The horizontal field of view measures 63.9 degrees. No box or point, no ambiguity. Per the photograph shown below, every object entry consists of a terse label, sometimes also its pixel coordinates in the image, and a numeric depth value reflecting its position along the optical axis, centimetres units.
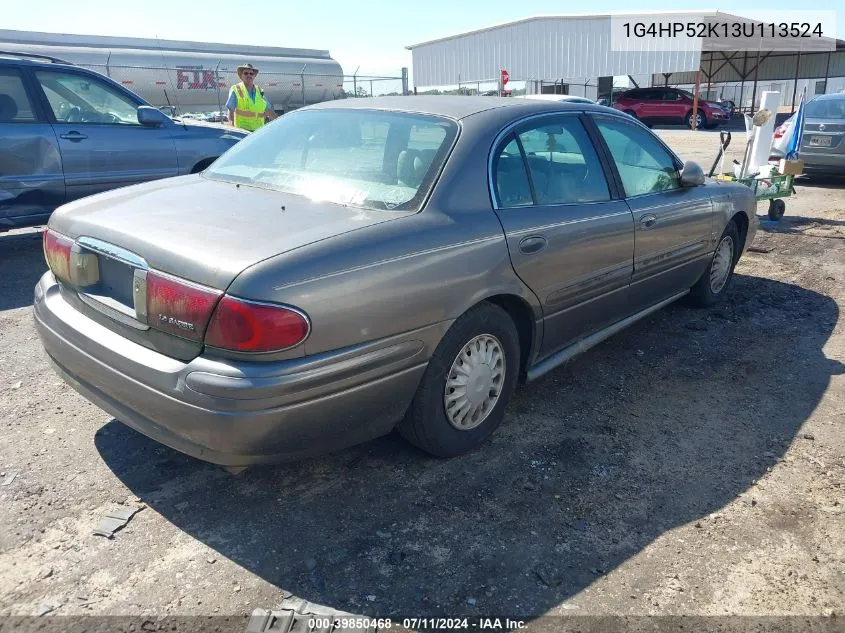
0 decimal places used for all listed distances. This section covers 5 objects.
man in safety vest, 895
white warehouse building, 3056
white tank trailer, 2134
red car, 2773
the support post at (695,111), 2625
